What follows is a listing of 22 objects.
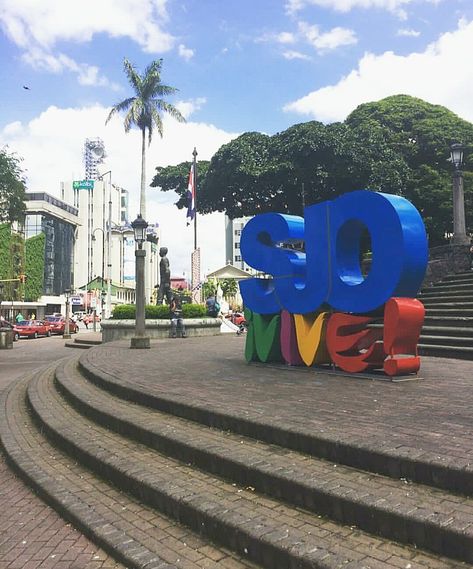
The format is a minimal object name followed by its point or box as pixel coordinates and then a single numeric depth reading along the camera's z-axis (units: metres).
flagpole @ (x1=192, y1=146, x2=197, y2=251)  27.99
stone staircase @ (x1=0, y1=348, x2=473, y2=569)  2.80
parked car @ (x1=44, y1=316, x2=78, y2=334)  35.62
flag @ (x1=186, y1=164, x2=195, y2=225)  27.24
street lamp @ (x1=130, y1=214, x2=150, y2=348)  13.95
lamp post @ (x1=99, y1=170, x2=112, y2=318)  42.78
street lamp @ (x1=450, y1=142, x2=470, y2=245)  17.45
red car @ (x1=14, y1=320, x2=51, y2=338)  32.88
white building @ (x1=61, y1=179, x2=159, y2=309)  101.88
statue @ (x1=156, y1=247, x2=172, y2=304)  18.79
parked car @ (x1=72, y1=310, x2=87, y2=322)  59.52
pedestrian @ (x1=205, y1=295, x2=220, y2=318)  22.03
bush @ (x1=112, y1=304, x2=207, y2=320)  19.38
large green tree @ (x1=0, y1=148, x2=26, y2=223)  20.50
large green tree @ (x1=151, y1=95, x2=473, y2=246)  29.75
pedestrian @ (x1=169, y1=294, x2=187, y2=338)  18.25
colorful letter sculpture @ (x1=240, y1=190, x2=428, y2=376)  6.91
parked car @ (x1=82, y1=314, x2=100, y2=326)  48.97
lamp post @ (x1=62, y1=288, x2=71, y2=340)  31.12
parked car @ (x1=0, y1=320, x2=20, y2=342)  27.02
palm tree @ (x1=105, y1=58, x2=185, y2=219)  31.53
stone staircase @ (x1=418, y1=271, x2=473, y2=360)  9.86
